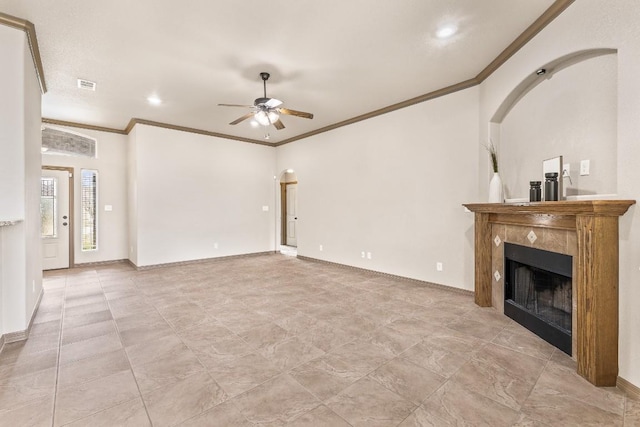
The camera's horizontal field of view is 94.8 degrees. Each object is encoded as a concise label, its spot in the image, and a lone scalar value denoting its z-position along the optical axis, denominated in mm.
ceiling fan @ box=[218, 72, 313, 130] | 3812
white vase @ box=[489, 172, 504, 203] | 3527
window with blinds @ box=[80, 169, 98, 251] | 6441
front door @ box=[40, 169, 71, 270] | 6055
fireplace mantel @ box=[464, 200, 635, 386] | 2104
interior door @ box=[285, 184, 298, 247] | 9930
